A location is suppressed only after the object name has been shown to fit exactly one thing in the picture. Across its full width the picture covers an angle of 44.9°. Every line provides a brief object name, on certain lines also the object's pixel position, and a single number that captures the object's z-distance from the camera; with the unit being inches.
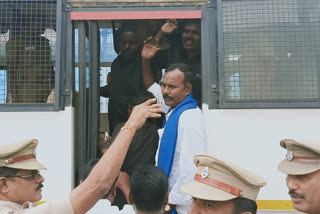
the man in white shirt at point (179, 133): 94.4
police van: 93.1
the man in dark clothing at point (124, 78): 117.4
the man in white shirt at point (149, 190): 69.6
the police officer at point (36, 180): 60.8
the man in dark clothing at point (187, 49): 107.0
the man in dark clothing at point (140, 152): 103.9
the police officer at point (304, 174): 60.6
